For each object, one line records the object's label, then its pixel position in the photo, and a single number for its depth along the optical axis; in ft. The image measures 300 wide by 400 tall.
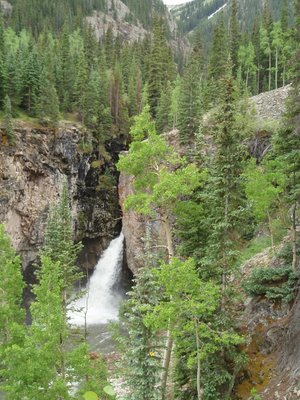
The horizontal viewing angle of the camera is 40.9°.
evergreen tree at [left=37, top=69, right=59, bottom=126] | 164.35
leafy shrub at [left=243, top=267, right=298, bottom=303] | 59.00
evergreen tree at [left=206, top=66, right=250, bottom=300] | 53.62
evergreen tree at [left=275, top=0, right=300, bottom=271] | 56.75
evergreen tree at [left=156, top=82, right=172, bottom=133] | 178.46
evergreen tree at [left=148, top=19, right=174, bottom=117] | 200.85
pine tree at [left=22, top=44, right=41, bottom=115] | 169.48
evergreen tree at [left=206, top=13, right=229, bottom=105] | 191.72
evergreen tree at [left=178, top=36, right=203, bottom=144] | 142.00
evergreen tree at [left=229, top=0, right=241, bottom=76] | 221.46
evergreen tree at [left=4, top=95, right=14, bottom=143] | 145.86
